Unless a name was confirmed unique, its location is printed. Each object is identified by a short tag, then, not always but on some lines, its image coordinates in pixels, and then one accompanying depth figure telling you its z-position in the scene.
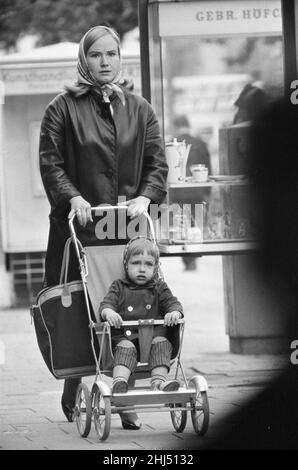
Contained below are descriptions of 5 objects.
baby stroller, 8.03
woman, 8.92
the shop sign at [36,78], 18.42
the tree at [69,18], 31.25
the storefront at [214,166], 12.06
